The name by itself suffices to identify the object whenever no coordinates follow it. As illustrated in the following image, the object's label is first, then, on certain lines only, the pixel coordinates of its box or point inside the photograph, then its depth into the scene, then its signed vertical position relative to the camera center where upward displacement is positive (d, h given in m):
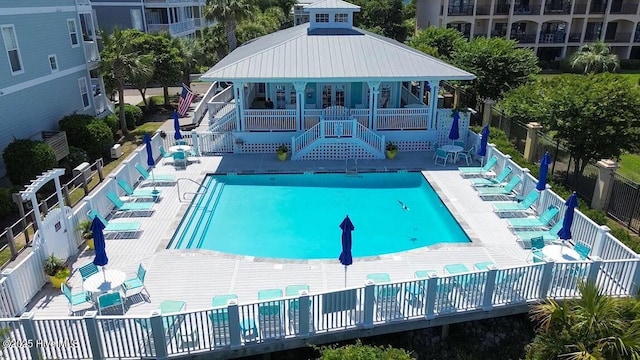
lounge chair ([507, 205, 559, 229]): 13.43 -5.80
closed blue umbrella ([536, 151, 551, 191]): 14.09 -4.51
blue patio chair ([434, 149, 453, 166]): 19.88 -5.50
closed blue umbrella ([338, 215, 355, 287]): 10.41 -4.87
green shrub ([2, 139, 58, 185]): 16.67 -4.72
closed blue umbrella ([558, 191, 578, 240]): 11.66 -4.83
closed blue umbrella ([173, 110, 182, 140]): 20.77 -4.50
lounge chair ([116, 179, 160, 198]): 15.74 -5.75
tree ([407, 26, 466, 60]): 34.00 -0.97
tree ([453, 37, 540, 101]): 24.80 -2.11
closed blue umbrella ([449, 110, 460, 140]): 19.53 -4.30
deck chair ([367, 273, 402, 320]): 9.62 -5.72
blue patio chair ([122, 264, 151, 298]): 10.70 -5.92
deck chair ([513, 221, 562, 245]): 12.84 -5.86
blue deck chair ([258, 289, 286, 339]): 9.09 -5.74
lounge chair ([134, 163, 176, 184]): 17.31 -5.70
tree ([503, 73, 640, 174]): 14.77 -2.89
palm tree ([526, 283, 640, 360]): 7.24 -4.93
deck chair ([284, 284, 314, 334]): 9.21 -5.78
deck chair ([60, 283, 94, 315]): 9.99 -5.95
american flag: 24.98 -3.87
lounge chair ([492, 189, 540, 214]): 14.61 -5.73
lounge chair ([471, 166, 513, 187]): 16.78 -5.65
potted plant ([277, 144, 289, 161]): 20.36 -5.44
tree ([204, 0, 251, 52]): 37.88 +1.30
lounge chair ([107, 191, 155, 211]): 14.77 -5.81
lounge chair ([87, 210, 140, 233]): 13.62 -5.85
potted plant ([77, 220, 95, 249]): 12.97 -5.67
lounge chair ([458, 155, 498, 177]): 17.68 -5.49
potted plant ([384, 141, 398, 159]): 20.64 -5.45
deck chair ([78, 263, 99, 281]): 10.68 -5.59
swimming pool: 14.37 -6.54
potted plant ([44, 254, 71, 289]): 11.06 -5.76
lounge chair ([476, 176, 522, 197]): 15.95 -5.77
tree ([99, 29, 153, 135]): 23.86 -1.66
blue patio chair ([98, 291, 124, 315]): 9.88 -5.80
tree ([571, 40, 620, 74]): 39.06 -2.76
